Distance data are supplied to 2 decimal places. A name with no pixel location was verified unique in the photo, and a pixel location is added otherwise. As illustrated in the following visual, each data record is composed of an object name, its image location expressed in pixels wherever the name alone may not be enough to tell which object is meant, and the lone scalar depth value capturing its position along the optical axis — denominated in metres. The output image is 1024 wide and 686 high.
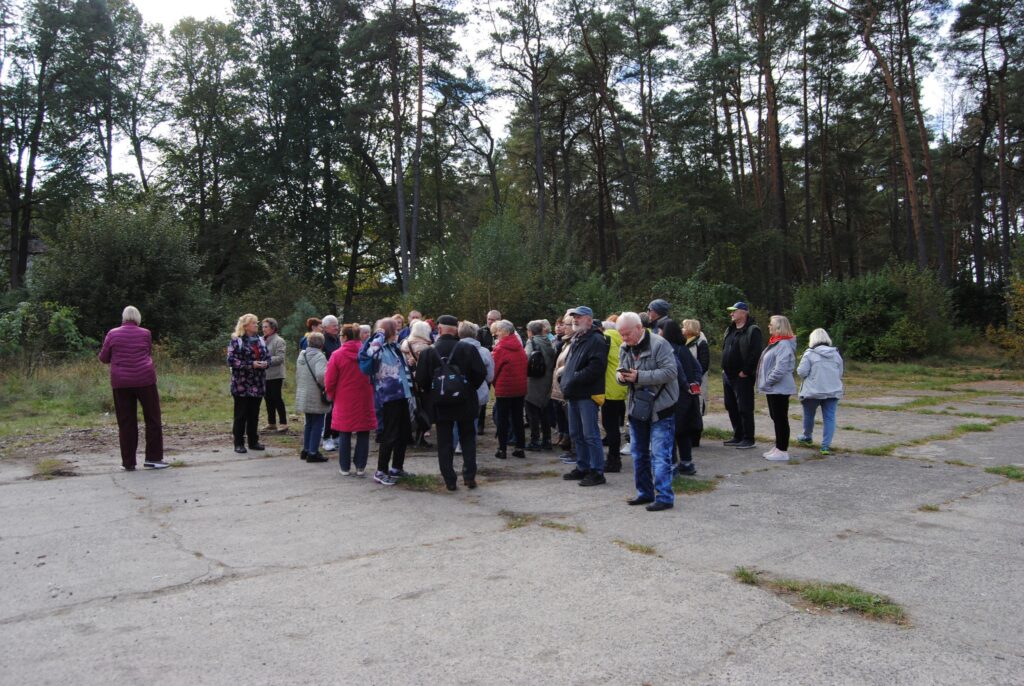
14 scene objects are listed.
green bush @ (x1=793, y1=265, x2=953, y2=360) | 25.69
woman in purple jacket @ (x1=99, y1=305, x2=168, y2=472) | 8.21
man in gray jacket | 6.17
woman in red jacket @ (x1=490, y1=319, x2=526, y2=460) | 9.04
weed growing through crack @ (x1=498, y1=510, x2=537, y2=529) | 5.83
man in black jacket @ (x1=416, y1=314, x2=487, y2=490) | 7.24
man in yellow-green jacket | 7.77
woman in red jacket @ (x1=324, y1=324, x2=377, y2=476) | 7.87
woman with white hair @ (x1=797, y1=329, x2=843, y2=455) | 9.02
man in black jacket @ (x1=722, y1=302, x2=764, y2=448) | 8.84
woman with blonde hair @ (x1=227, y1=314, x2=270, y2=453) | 9.22
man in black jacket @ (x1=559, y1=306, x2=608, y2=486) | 7.24
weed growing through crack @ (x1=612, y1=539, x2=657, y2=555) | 5.03
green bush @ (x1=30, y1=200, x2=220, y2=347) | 22.97
